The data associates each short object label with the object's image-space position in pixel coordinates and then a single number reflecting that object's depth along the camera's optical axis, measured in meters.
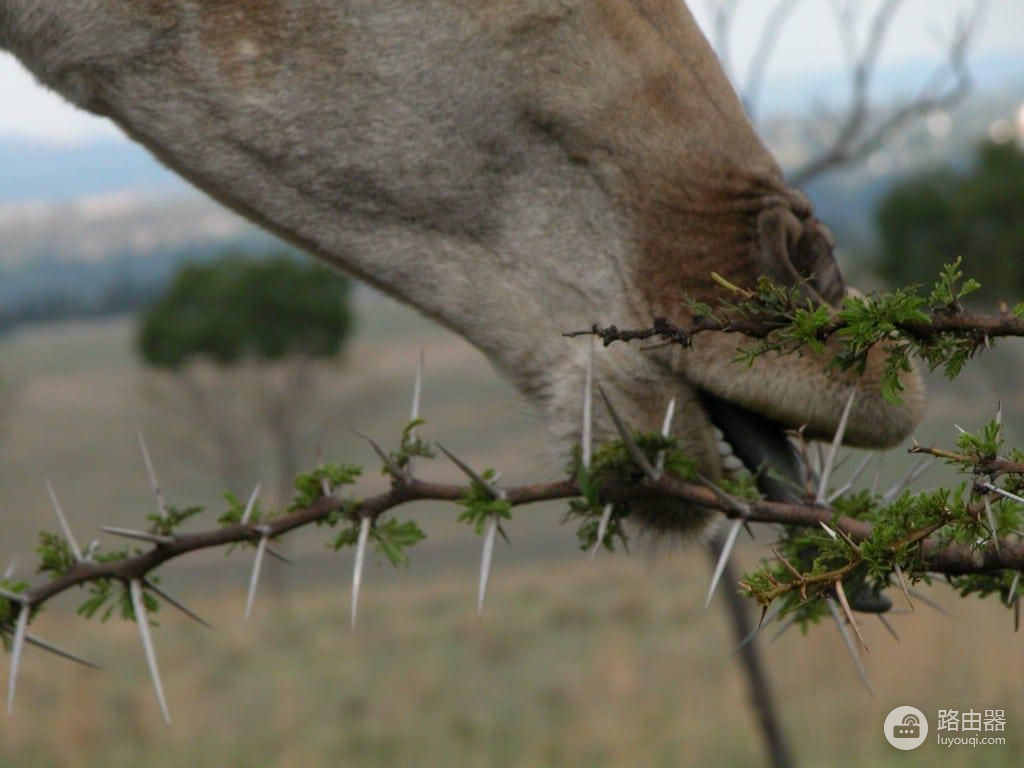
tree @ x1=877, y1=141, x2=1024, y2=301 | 19.94
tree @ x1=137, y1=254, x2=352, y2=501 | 29.47
